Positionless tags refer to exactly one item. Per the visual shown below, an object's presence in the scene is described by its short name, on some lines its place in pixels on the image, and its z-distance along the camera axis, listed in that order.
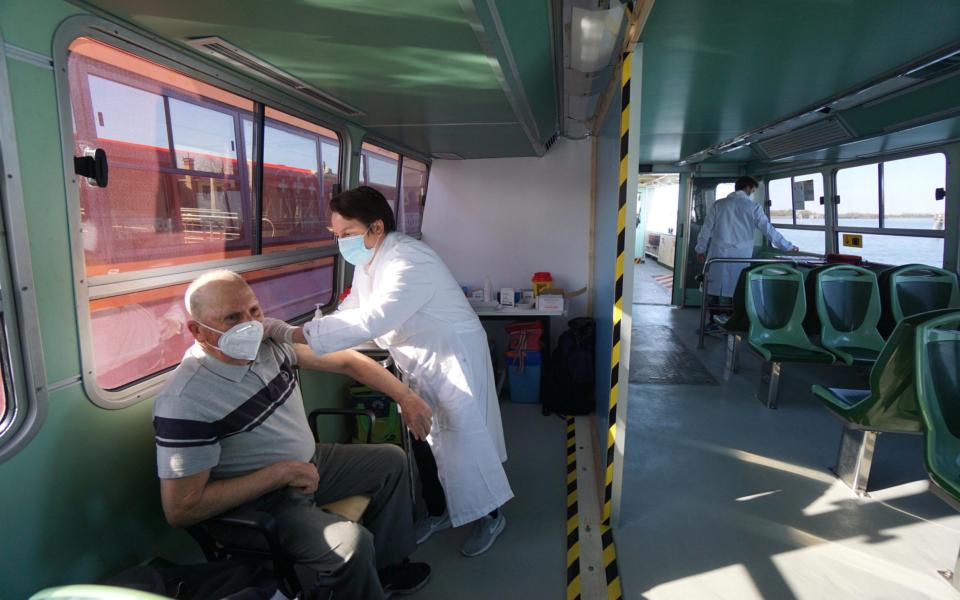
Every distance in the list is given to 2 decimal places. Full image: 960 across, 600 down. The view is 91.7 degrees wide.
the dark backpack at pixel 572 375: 4.01
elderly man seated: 1.56
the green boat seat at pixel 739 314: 4.59
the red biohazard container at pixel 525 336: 4.31
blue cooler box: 4.30
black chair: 1.59
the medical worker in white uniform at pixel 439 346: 2.25
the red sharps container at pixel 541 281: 4.54
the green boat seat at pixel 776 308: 4.34
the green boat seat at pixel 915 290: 4.16
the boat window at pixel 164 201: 1.68
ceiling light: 2.06
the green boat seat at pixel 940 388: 2.13
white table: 4.16
